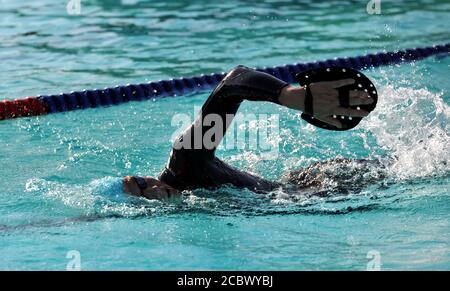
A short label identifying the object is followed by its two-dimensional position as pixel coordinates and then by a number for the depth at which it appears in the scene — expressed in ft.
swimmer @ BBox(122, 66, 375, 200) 19.51
